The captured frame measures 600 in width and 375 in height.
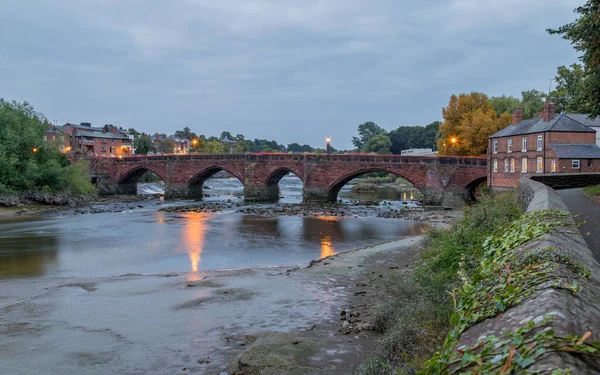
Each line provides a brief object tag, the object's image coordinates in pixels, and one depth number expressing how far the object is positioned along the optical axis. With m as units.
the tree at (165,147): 142.75
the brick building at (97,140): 119.19
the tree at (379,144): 139.38
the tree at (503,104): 70.31
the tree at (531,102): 69.28
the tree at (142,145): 122.75
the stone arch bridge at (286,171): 52.84
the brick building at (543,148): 42.97
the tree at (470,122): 59.75
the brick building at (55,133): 111.36
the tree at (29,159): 49.75
